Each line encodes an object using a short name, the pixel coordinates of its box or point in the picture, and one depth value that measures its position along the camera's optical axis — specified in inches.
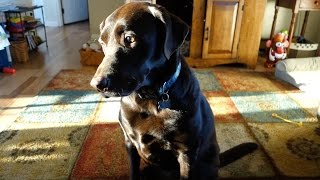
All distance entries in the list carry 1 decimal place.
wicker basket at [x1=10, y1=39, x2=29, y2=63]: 119.5
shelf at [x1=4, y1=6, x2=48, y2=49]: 121.9
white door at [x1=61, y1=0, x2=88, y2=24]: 217.3
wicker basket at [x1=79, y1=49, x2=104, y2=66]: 114.7
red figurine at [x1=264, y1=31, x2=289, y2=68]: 114.9
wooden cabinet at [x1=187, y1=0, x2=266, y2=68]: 107.4
